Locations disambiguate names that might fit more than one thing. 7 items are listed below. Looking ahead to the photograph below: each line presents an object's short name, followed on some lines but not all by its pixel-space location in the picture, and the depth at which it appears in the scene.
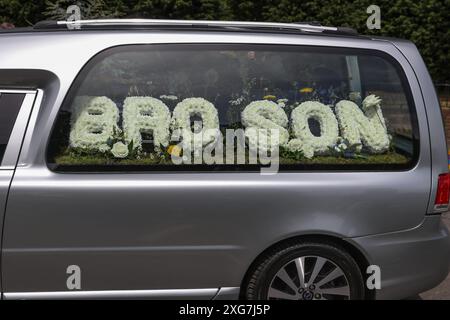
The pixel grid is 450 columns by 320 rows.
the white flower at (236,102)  3.33
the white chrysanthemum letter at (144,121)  3.26
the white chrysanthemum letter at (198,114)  3.29
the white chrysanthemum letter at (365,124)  3.38
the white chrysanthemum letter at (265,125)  3.31
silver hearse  3.13
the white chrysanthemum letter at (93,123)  3.19
